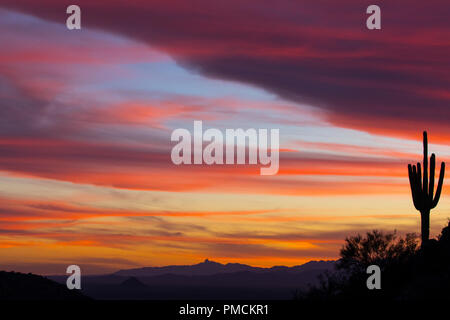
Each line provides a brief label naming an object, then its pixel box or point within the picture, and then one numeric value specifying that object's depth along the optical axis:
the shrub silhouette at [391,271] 39.94
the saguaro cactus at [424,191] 45.31
